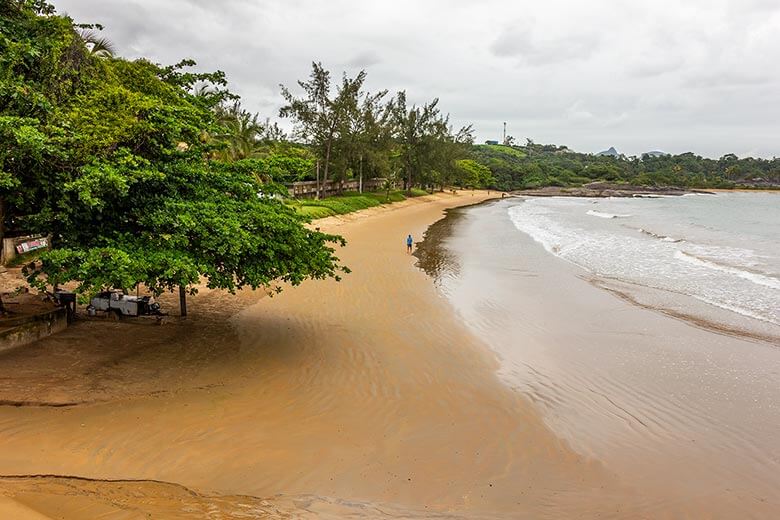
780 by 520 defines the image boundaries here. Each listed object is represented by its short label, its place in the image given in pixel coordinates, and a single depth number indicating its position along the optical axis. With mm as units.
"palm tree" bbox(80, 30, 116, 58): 25356
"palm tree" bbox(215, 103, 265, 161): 35219
